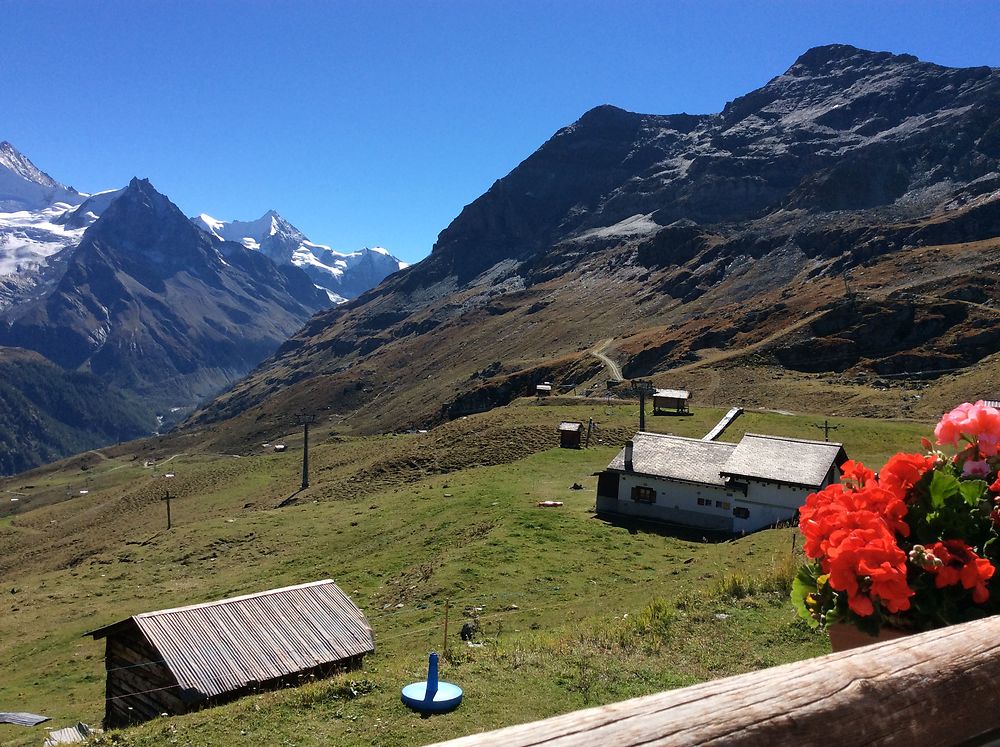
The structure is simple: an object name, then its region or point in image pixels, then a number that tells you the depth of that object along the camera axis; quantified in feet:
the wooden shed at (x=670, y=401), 268.21
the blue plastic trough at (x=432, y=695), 44.86
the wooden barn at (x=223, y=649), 65.26
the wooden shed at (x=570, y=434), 217.97
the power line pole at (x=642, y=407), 226.67
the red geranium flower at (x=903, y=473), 18.65
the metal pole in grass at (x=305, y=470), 244.01
